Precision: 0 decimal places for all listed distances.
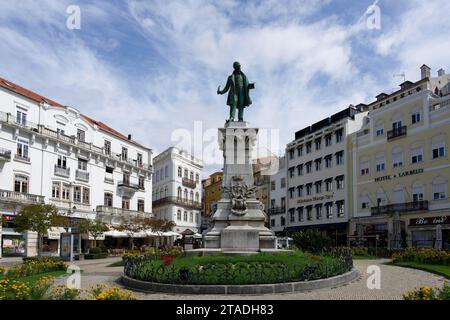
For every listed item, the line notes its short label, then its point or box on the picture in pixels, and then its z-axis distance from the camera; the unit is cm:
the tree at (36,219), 3191
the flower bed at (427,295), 927
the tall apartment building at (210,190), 8861
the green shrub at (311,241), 3050
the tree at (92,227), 4069
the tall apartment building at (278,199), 6656
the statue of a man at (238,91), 2278
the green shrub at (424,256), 2346
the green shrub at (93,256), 3688
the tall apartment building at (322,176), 5391
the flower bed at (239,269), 1353
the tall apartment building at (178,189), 6481
